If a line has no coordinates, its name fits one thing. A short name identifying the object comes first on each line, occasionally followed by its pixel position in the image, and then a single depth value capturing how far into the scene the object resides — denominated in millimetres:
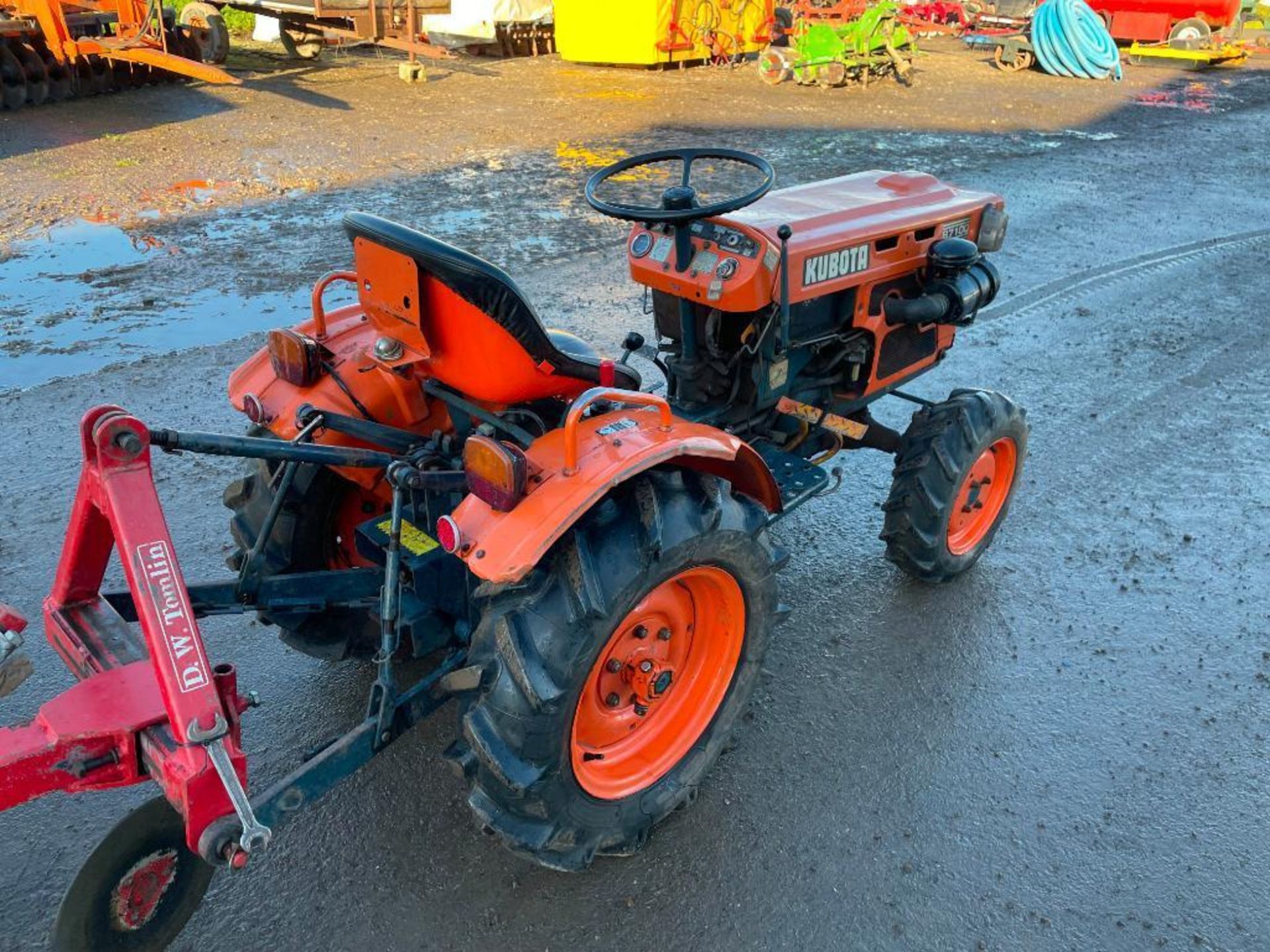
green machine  13000
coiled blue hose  14672
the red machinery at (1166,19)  16484
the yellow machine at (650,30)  13352
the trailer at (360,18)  11328
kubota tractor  1780
